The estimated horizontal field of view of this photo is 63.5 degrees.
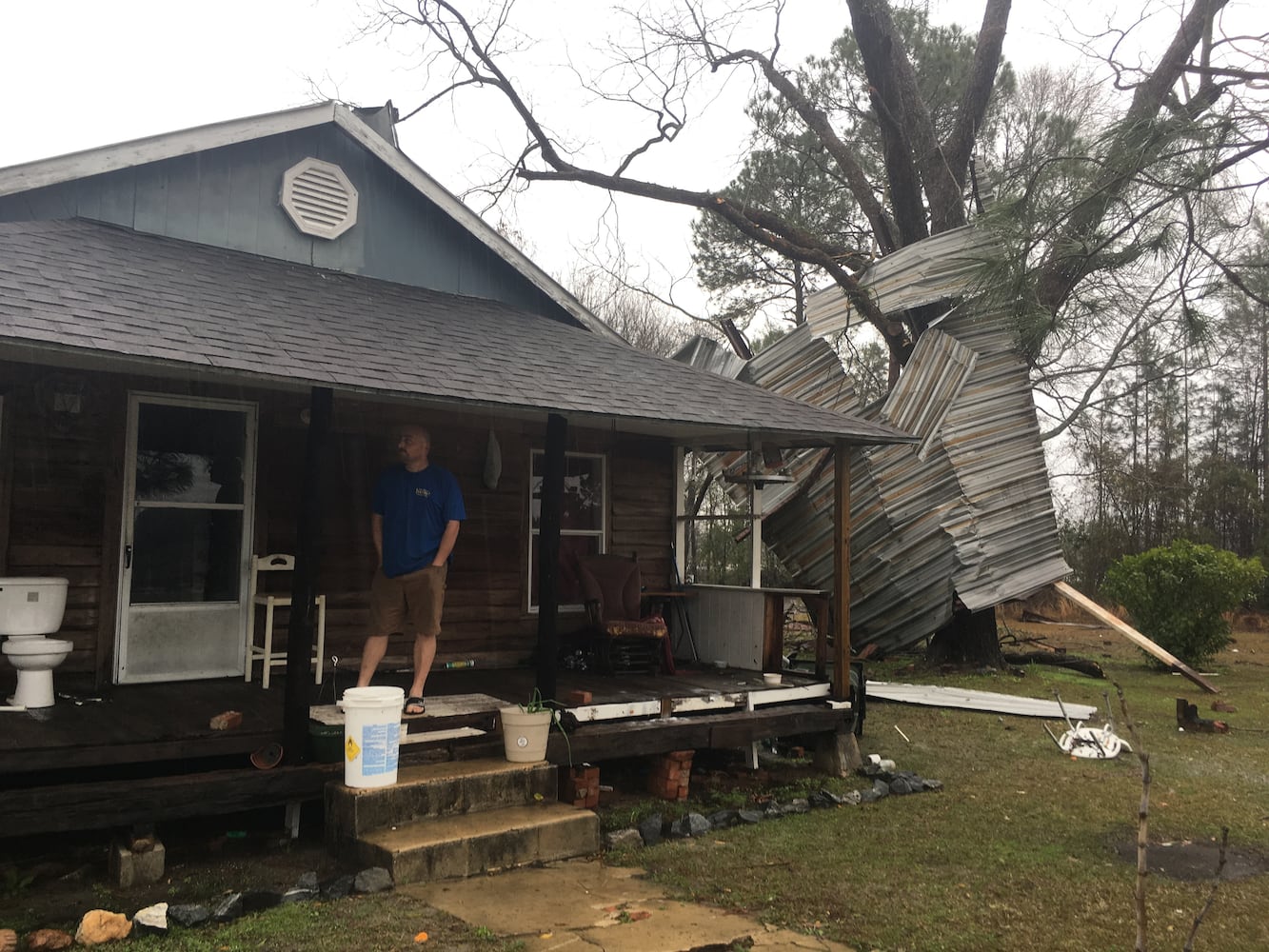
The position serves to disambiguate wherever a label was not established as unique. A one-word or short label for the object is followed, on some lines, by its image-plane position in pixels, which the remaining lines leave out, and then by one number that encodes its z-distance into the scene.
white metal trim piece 10.44
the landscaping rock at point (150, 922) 4.14
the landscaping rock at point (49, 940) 3.96
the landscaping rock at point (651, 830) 5.73
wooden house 5.59
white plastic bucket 5.10
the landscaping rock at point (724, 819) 6.12
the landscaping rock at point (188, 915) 4.24
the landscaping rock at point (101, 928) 4.04
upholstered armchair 8.07
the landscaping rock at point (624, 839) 5.59
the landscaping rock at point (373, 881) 4.63
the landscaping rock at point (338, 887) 4.59
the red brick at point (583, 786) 6.29
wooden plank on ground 12.65
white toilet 5.57
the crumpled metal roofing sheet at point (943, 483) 12.45
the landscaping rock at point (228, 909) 4.29
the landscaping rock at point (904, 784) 7.14
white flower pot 5.82
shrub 13.98
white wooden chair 7.00
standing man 6.20
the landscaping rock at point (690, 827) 5.91
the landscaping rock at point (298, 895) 4.54
